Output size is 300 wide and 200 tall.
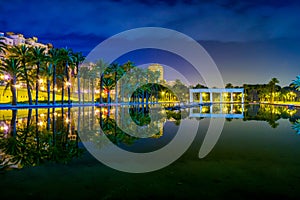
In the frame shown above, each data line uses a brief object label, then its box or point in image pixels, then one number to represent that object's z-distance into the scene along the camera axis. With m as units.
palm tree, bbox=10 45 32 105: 45.16
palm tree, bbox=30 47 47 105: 46.97
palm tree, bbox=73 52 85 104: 58.49
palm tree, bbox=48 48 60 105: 49.88
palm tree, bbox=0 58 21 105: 43.75
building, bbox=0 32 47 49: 109.75
